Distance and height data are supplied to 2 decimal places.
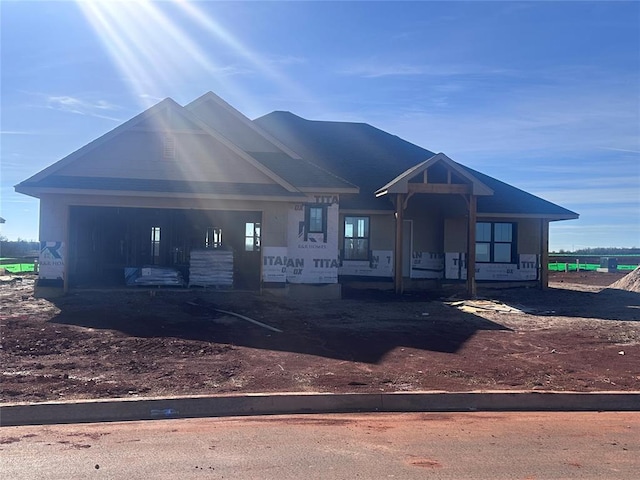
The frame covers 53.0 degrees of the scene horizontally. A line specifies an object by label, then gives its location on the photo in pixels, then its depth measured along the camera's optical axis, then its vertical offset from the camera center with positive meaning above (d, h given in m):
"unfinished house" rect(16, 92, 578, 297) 18.48 +1.26
